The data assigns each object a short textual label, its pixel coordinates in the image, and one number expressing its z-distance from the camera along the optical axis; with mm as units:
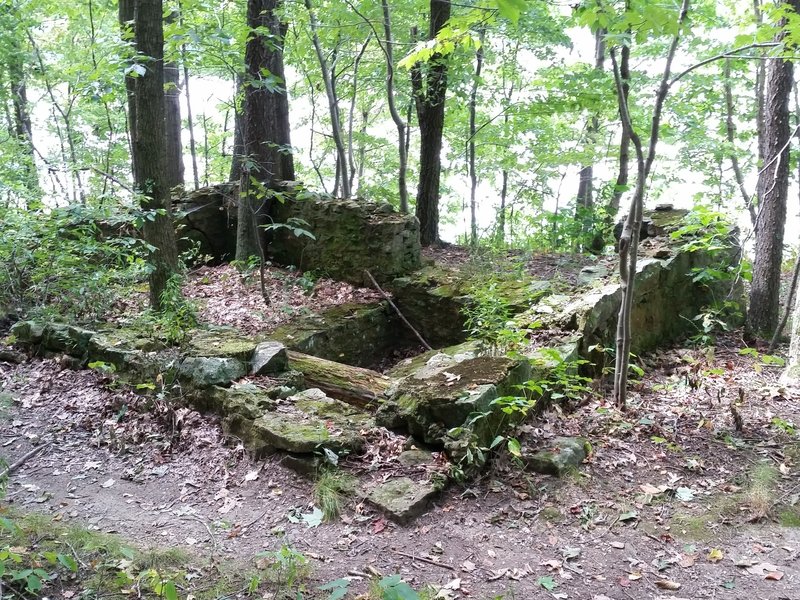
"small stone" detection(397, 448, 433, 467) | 4004
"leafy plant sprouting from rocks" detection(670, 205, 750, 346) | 6492
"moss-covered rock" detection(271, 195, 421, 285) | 8289
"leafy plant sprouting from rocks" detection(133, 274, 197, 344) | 5938
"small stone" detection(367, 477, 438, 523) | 3512
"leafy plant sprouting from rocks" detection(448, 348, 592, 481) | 3859
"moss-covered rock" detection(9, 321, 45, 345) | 6582
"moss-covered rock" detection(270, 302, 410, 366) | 6793
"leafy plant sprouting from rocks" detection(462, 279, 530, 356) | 5096
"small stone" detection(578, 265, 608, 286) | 7203
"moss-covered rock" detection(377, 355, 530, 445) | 4008
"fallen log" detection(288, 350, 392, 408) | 5262
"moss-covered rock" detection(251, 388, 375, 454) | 4176
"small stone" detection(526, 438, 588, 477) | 3906
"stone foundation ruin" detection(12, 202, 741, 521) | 4090
